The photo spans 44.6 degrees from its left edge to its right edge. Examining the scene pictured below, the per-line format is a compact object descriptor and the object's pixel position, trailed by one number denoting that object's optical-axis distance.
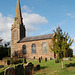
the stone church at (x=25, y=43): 29.30
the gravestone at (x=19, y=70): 7.34
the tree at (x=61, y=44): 12.42
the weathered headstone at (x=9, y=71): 6.29
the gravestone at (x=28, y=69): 7.69
